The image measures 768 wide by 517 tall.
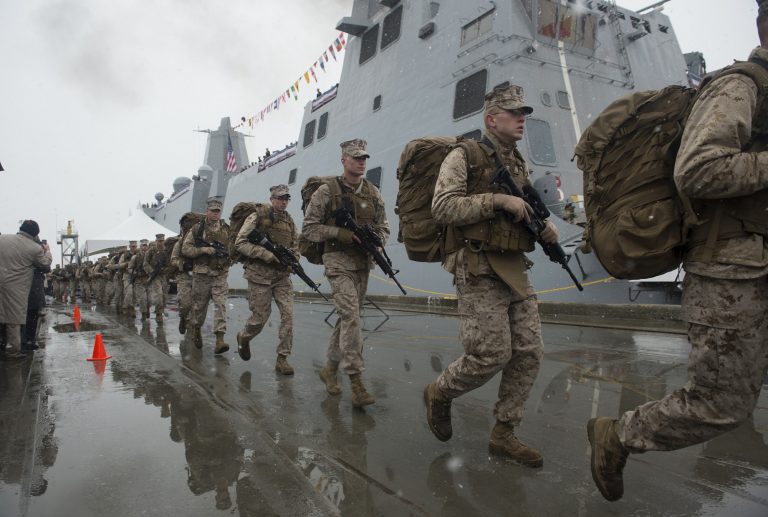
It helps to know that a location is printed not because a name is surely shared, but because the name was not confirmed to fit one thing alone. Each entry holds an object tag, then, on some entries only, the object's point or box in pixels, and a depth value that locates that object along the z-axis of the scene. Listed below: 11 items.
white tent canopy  23.42
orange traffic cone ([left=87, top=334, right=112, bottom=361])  6.12
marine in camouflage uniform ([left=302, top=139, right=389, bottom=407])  4.00
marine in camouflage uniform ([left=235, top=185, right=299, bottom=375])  5.37
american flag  30.19
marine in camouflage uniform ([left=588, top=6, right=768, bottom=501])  1.73
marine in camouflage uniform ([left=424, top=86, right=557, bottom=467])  2.65
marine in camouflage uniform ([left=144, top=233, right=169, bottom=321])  11.11
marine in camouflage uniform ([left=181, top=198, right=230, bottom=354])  6.93
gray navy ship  9.61
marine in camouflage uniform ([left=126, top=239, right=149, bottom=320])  12.09
